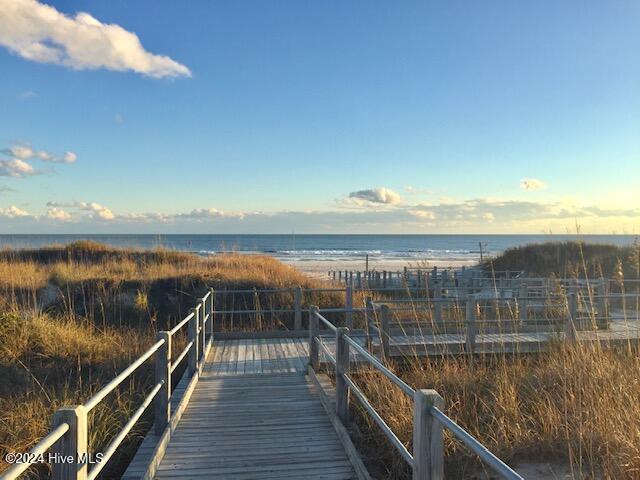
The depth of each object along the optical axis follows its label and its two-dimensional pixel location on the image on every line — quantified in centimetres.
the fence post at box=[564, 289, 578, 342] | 797
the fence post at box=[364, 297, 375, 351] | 829
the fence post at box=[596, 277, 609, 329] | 1115
